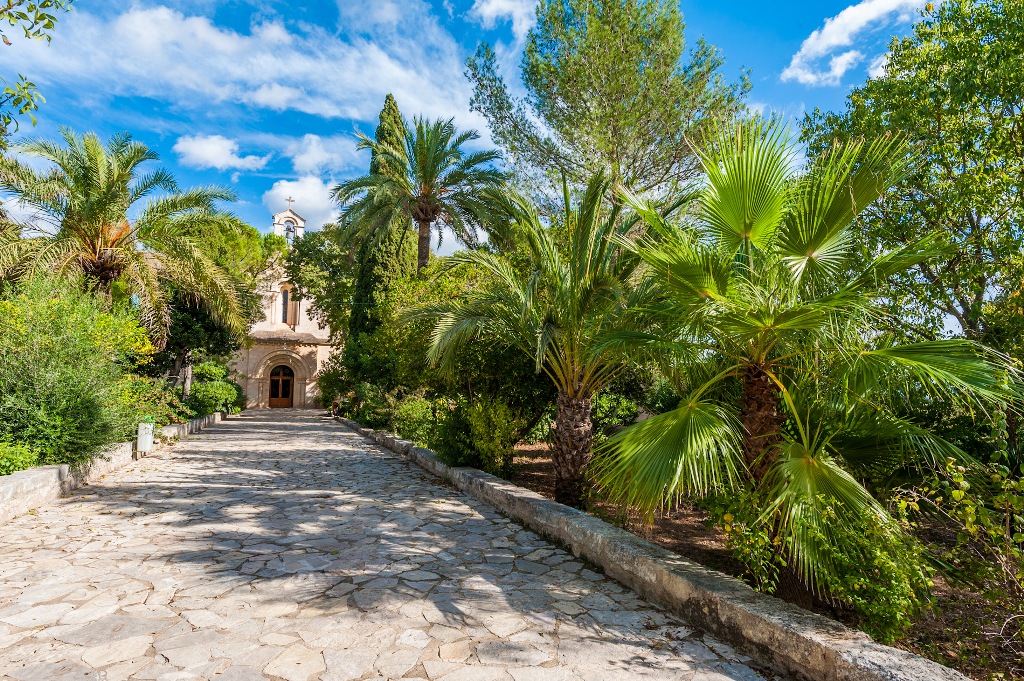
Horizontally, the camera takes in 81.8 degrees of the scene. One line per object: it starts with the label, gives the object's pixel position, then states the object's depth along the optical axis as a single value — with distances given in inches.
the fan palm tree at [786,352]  125.7
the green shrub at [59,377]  292.7
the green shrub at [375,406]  675.4
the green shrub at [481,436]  326.0
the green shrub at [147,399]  377.4
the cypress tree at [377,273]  747.4
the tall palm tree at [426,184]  669.9
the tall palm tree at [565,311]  249.0
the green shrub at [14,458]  262.4
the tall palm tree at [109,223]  467.2
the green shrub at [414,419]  510.9
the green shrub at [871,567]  116.1
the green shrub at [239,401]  1050.8
